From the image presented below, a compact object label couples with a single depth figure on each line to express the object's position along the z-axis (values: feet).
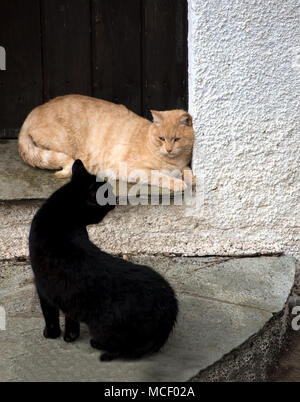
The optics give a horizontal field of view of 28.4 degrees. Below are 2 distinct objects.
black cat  7.11
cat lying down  11.82
